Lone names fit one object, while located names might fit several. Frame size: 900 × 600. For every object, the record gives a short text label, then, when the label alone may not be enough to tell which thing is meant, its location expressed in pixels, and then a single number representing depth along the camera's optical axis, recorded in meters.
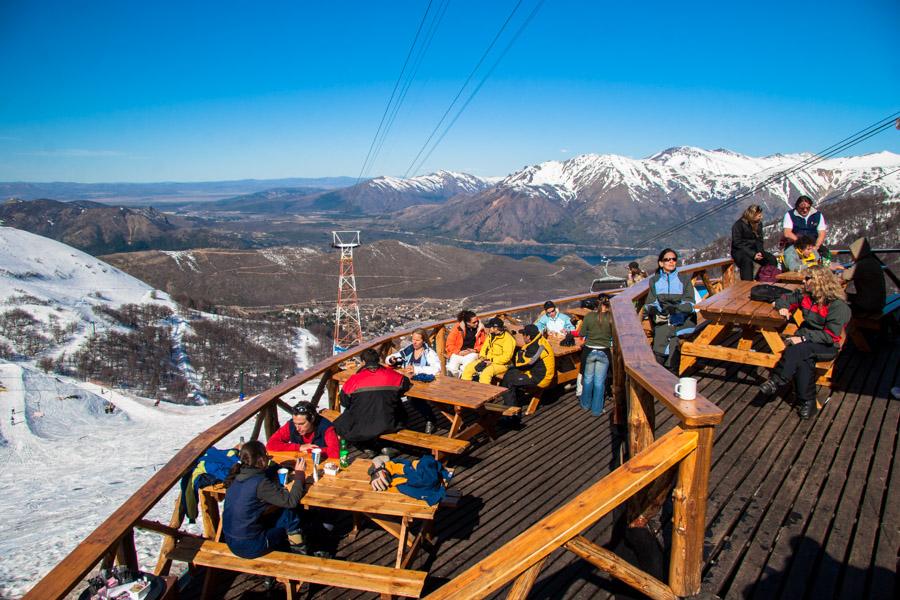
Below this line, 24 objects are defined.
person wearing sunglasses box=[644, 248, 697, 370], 6.41
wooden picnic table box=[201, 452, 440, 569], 3.94
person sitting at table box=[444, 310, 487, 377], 8.00
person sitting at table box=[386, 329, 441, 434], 6.60
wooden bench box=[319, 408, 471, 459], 5.13
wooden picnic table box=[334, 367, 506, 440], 5.70
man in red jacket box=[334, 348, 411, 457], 5.25
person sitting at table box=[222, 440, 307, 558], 3.77
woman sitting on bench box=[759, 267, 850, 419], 5.04
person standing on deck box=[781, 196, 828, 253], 7.96
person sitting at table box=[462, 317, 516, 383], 6.98
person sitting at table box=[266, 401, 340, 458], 4.80
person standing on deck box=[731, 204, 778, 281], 7.89
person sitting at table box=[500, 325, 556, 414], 6.86
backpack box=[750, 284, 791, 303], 6.05
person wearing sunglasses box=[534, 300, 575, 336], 8.38
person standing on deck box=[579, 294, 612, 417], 6.55
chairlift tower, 53.97
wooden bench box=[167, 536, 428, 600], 3.45
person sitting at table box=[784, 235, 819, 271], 7.75
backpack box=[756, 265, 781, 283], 7.49
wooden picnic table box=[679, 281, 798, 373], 5.55
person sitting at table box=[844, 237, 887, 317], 6.41
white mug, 2.39
